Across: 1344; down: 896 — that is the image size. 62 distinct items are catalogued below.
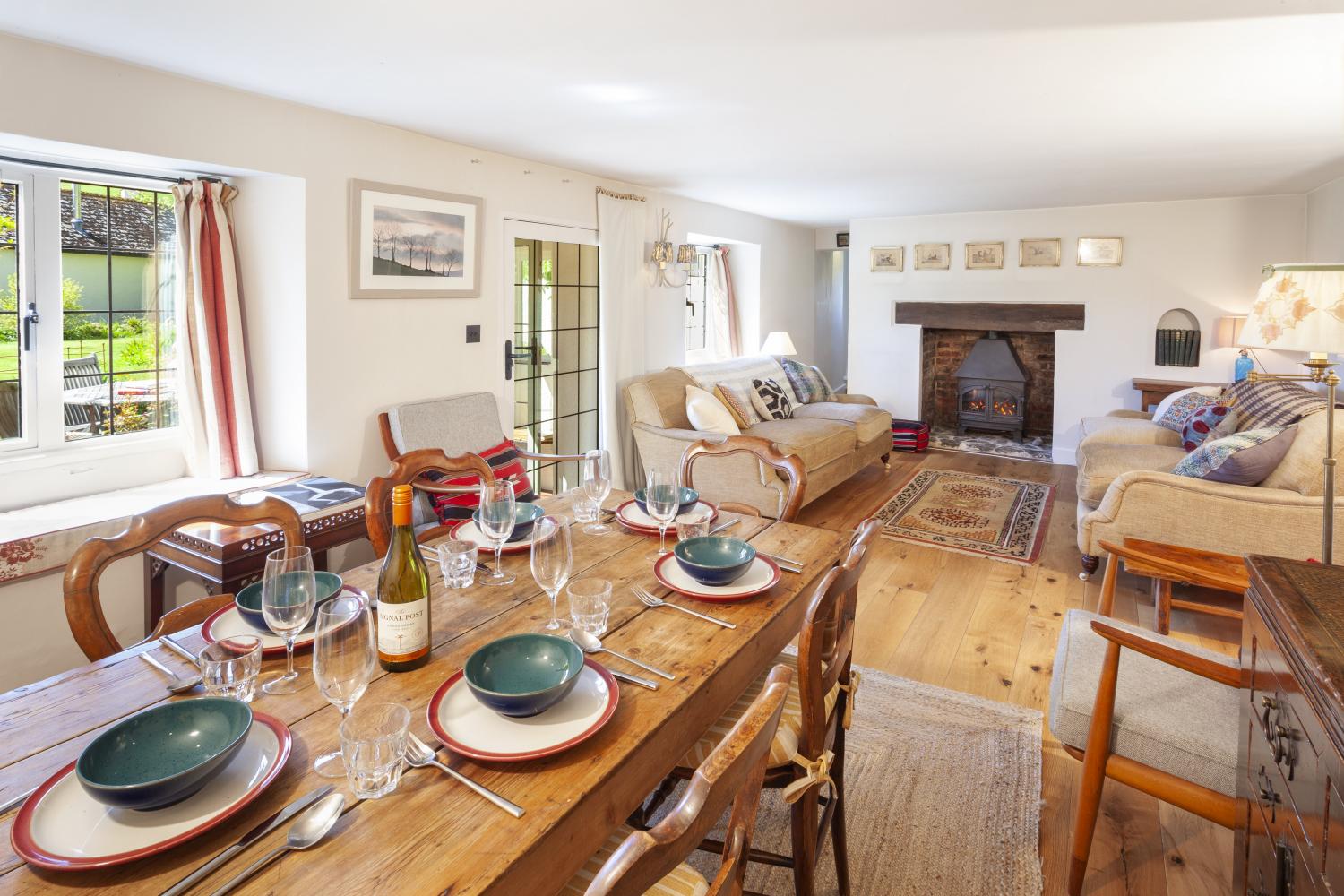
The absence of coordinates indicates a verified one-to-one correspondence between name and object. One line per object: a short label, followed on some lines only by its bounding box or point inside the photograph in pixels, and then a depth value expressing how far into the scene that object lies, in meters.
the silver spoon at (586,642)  1.39
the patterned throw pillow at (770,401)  6.06
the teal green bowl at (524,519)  1.99
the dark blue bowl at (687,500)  2.16
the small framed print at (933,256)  7.32
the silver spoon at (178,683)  1.23
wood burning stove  7.58
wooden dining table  0.87
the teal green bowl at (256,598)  1.42
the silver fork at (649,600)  1.62
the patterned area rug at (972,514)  4.56
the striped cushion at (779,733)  1.58
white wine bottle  1.30
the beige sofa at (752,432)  4.73
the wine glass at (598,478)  2.13
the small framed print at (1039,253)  6.77
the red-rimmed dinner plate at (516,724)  1.08
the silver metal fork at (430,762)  0.98
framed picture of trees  3.53
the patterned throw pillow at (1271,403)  3.52
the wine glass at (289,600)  1.27
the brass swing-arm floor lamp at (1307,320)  2.16
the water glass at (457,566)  1.67
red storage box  7.23
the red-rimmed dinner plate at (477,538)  1.92
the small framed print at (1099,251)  6.49
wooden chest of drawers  0.88
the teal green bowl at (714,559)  1.67
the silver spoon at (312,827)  0.88
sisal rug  1.92
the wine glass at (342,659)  1.06
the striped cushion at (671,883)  1.20
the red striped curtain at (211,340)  3.21
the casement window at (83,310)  2.80
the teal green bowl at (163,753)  0.90
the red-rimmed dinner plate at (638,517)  2.11
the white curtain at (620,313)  5.16
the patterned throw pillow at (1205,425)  4.37
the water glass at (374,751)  0.99
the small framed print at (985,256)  7.06
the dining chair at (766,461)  2.37
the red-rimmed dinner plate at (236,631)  1.37
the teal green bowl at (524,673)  1.13
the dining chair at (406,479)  2.02
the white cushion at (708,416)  5.18
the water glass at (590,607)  1.42
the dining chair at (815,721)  1.42
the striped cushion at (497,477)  3.47
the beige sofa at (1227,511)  3.13
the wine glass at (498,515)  1.75
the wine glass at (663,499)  1.98
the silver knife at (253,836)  0.84
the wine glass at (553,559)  1.49
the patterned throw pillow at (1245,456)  3.21
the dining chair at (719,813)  0.72
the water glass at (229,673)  1.20
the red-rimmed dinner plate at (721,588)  1.64
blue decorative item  5.76
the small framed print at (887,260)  7.54
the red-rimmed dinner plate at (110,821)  0.86
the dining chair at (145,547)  1.39
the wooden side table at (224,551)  2.62
